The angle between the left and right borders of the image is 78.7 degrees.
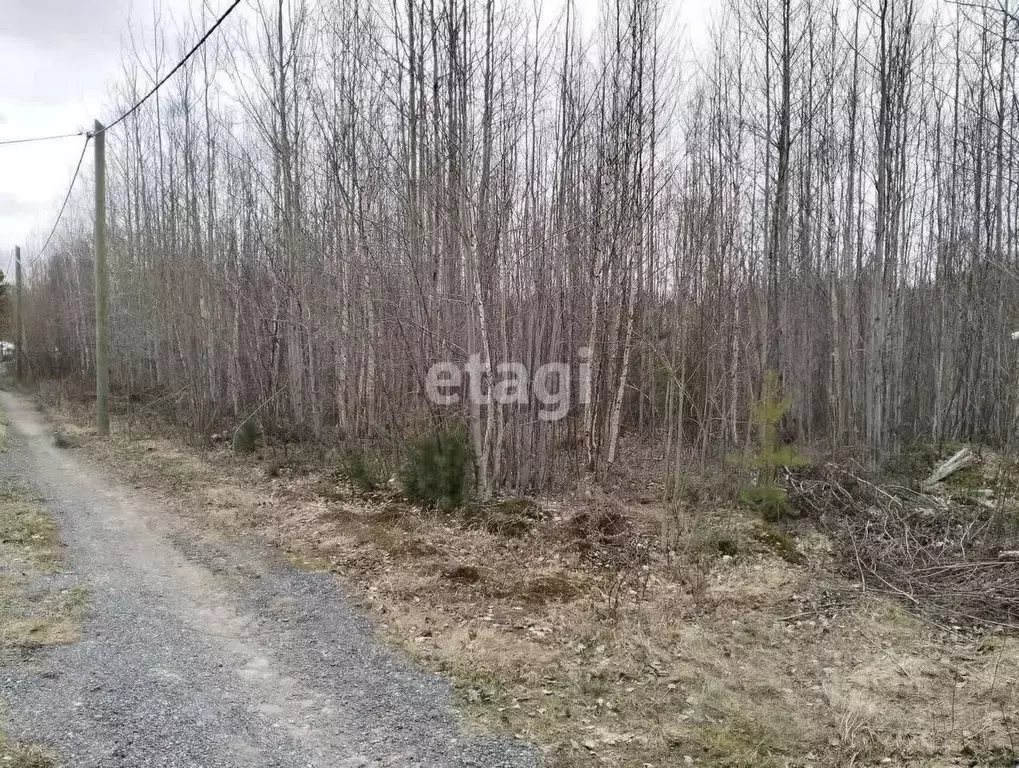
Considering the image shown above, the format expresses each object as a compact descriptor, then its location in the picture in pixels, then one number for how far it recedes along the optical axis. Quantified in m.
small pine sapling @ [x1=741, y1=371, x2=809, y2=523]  6.56
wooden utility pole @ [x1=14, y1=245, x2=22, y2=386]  24.66
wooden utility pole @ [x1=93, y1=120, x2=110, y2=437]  11.20
